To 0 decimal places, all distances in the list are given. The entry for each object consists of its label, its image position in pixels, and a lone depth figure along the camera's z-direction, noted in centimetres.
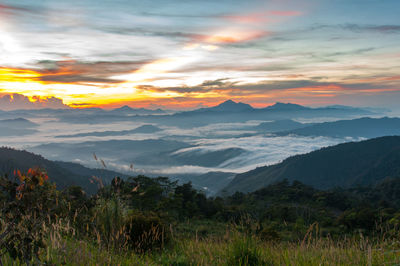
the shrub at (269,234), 1146
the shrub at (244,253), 514
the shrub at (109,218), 613
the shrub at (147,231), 729
